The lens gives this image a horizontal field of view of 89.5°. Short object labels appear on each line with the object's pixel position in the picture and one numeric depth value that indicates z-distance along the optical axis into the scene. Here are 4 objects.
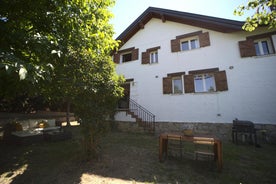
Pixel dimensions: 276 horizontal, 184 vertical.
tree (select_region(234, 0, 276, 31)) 3.69
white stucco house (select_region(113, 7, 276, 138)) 7.48
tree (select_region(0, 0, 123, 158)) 3.27
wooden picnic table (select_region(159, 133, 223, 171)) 3.84
